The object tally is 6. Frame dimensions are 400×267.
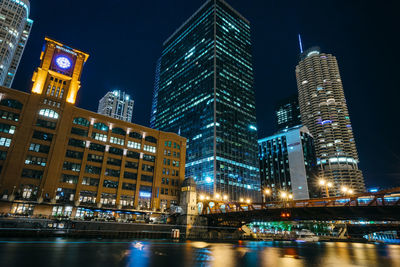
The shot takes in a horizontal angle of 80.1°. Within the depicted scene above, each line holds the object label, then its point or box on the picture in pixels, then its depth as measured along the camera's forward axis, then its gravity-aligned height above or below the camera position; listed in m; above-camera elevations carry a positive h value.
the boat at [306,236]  97.82 -7.56
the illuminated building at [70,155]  68.19 +18.69
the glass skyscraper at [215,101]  134.12 +73.67
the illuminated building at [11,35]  138.38 +103.96
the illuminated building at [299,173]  184.88 +34.07
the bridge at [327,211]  36.00 +1.30
